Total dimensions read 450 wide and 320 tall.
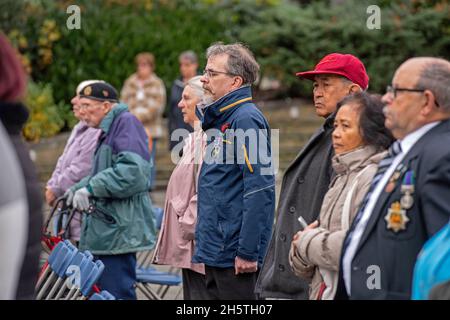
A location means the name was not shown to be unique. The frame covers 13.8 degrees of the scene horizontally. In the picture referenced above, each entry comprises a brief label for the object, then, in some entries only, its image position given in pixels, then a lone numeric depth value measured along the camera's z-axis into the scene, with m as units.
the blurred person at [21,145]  5.46
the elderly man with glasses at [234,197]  10.21
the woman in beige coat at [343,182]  7.95
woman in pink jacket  10.96
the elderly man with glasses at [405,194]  7.00
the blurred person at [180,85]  24.13
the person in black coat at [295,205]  9.22
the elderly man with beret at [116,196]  12.58
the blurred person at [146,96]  25.19
